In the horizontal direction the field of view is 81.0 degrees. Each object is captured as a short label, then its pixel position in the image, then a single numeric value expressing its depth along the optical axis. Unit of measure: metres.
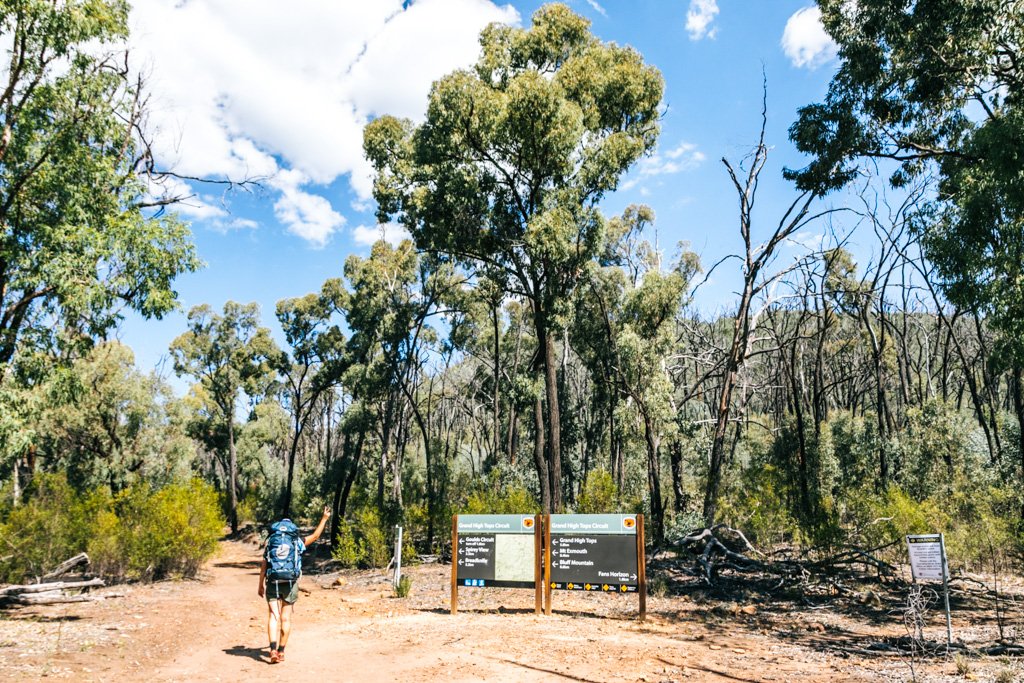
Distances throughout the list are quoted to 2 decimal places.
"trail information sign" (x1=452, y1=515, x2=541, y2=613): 10.30
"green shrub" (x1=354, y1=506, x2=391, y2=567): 19.06
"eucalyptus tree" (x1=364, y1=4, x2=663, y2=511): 14.09
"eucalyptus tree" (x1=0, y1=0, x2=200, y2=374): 8.91
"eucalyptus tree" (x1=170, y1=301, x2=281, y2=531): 37.38
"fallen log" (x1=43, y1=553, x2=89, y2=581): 12.07
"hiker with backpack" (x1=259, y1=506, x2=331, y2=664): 6.71
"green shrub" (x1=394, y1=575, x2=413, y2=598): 13.16
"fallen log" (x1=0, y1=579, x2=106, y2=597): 9.49
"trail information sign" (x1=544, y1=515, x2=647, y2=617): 9.76
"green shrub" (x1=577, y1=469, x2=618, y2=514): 17.14
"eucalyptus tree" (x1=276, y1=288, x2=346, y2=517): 29.84
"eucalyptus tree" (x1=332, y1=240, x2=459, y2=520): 24.34
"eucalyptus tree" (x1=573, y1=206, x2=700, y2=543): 21.64
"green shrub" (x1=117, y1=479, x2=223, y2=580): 15.49
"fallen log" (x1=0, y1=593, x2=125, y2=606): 9.65
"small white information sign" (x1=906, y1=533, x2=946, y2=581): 7.78
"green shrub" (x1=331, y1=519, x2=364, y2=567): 19.12
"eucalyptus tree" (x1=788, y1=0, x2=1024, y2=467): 8.69
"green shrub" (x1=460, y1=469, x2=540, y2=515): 16.67
